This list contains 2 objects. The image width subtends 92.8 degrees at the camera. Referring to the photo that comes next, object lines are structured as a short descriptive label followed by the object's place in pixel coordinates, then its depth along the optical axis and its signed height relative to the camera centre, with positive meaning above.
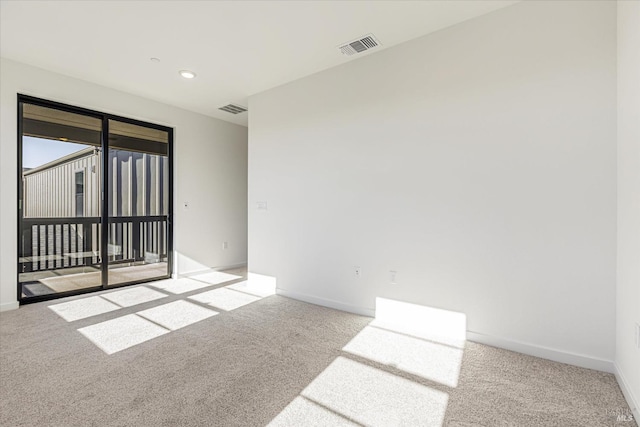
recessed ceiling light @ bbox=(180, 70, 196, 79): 3.55 +1.61
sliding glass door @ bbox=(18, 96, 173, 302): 3.57 +0.12
